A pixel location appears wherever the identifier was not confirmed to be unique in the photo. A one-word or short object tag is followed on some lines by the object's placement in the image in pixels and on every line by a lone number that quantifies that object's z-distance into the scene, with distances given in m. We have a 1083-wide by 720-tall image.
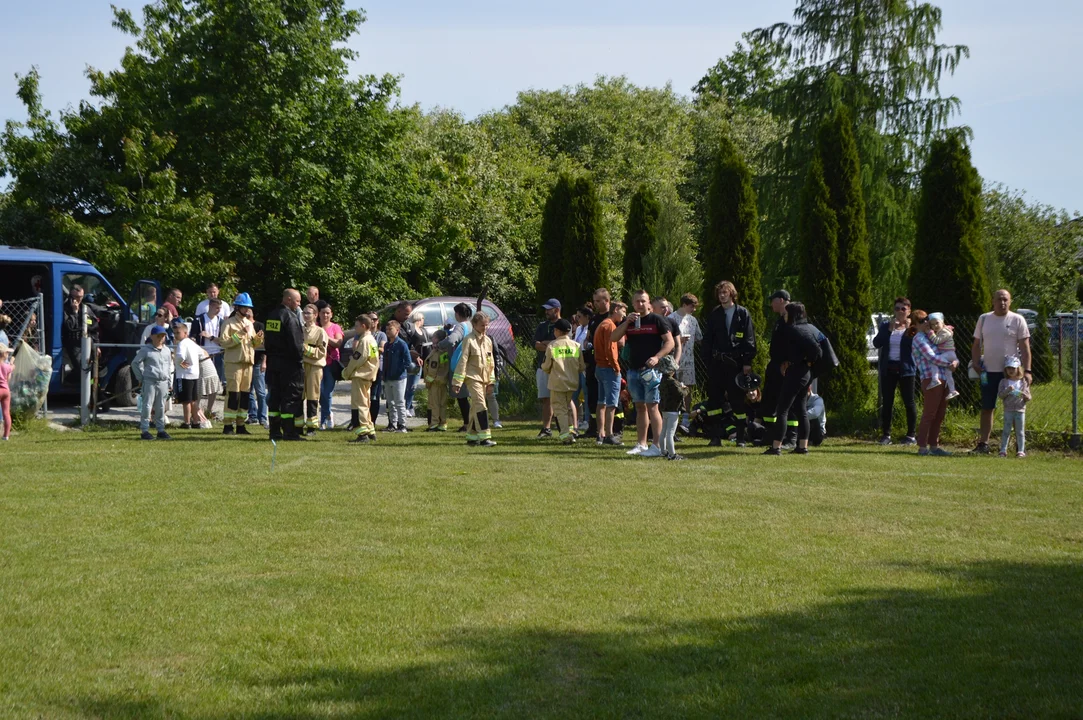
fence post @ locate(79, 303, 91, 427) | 17.94
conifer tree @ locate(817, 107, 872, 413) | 17.91
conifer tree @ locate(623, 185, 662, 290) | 23.70
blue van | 20.05
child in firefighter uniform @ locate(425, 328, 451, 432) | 17.98
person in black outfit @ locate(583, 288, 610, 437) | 16.05
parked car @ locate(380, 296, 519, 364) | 23.61
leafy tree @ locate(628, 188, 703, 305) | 22.41
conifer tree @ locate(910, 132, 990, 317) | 17.97
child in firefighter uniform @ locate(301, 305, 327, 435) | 16.34
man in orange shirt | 15.20
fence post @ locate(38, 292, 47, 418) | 19.06
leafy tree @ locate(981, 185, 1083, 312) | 49.97
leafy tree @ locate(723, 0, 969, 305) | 33.12
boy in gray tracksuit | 16.17
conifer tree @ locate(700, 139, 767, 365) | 19.03
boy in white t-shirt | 17.30
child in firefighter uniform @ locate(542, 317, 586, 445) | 15.77
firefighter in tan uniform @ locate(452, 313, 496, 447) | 15.53
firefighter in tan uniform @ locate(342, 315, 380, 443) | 16.09
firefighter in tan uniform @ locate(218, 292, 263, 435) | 16.88
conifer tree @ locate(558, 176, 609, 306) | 23.00
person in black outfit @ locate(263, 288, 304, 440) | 15.68
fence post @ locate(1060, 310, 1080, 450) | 14.41
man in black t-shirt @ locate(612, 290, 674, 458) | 13.60
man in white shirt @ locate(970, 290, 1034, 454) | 14.40
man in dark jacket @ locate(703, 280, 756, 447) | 15.07
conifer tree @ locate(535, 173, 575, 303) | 23.78
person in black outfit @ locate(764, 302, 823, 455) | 13.91
